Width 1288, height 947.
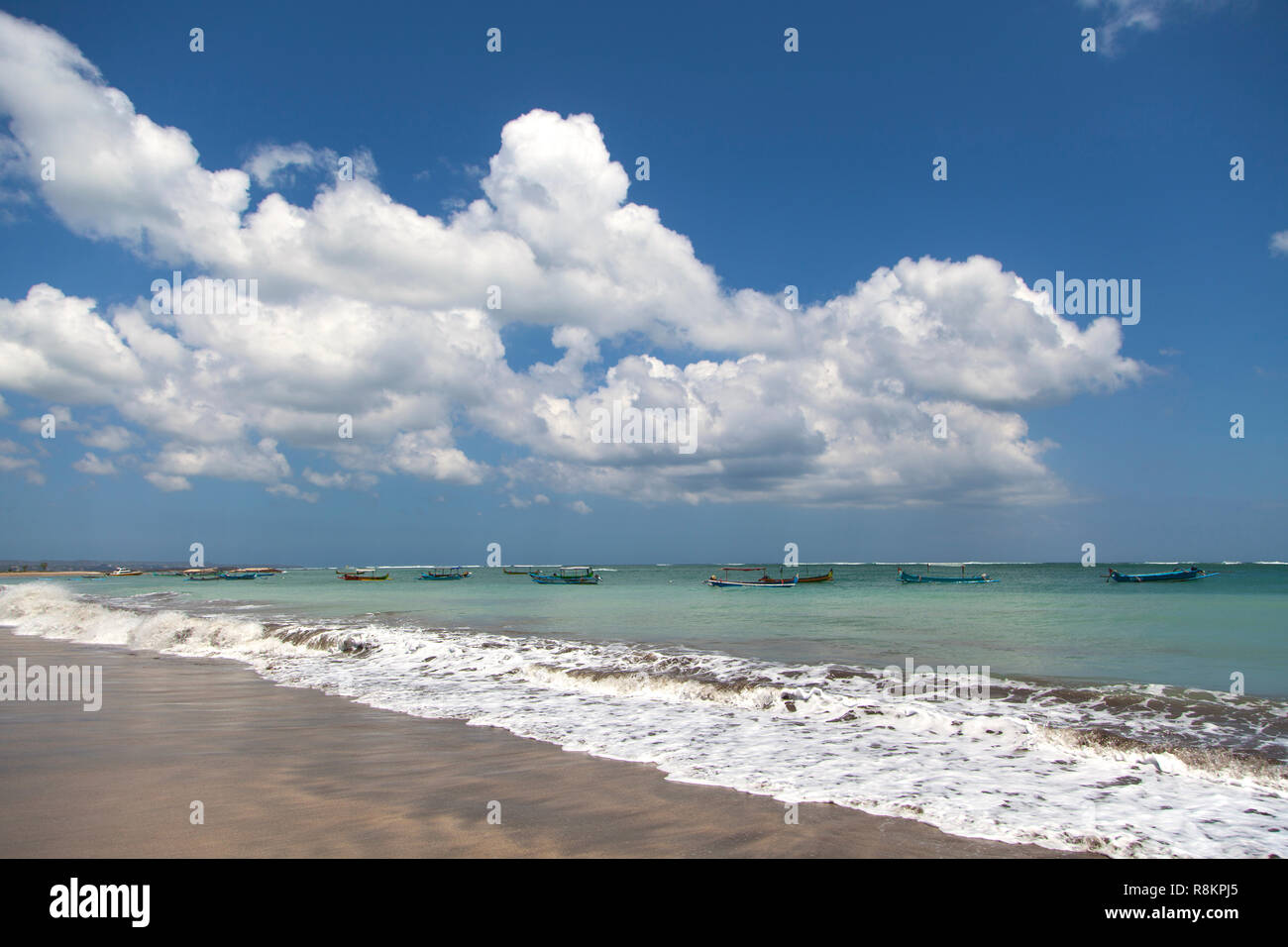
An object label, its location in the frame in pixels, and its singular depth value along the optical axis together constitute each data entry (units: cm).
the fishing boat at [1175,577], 7294
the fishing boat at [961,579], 7525
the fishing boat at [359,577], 9774
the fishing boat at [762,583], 6506
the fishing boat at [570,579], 7650
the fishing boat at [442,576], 10331
